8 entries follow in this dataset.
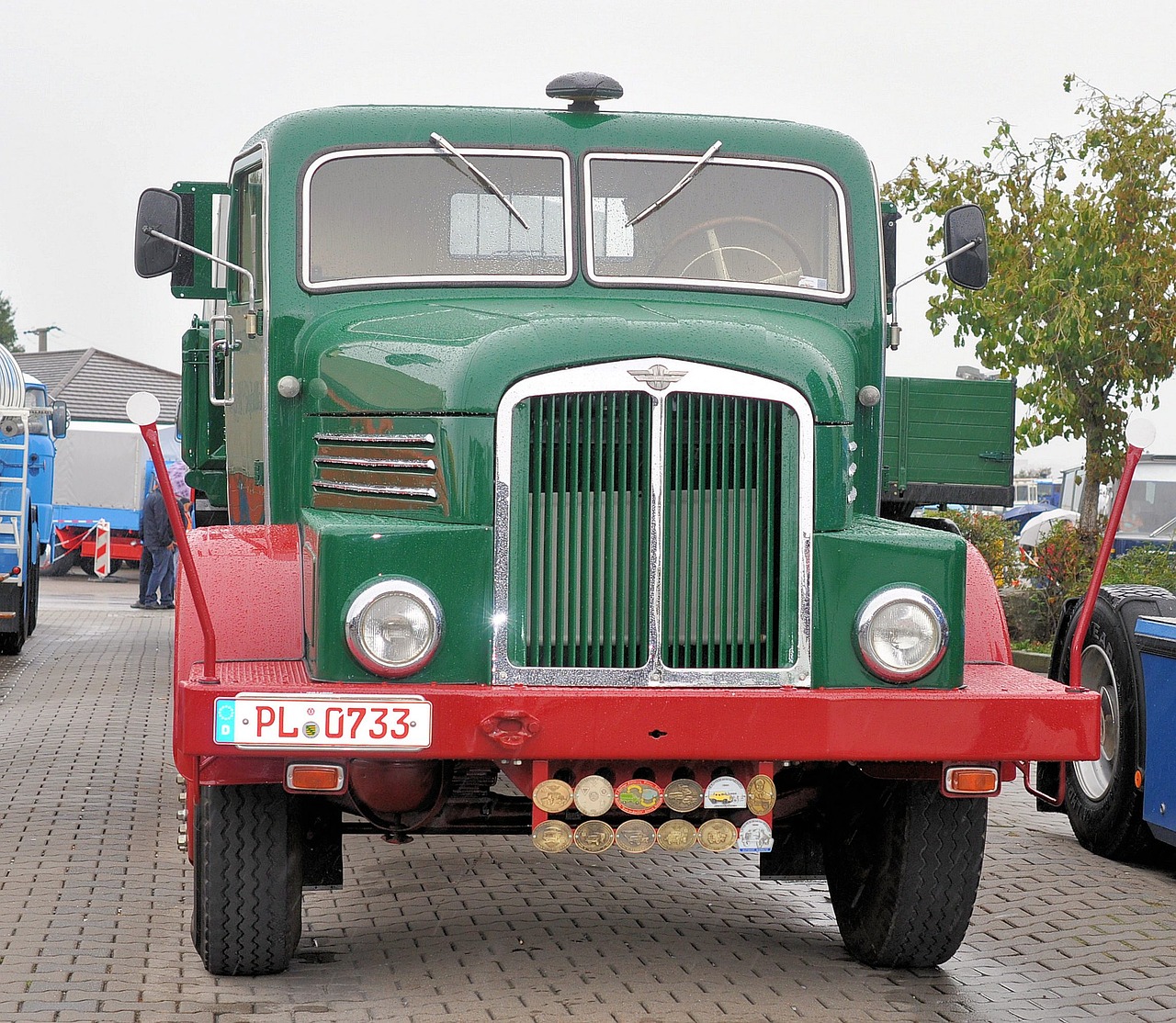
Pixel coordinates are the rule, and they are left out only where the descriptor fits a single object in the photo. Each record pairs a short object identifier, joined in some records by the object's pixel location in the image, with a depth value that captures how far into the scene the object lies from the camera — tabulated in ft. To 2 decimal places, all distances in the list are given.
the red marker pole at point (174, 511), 14.80
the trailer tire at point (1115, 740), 23.00
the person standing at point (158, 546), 71.20
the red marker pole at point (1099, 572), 16.34
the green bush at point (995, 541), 54.19
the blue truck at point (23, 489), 47.47
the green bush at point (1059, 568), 47.67
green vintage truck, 15.14
